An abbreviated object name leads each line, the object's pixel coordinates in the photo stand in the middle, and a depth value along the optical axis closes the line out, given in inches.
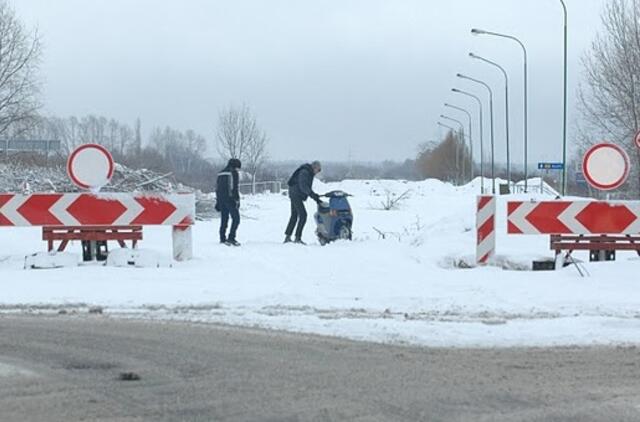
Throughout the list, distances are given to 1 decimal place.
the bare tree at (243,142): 3257.9
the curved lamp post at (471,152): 3364.4
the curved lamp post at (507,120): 2256.4
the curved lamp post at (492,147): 2534.4
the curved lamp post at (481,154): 2816.9
